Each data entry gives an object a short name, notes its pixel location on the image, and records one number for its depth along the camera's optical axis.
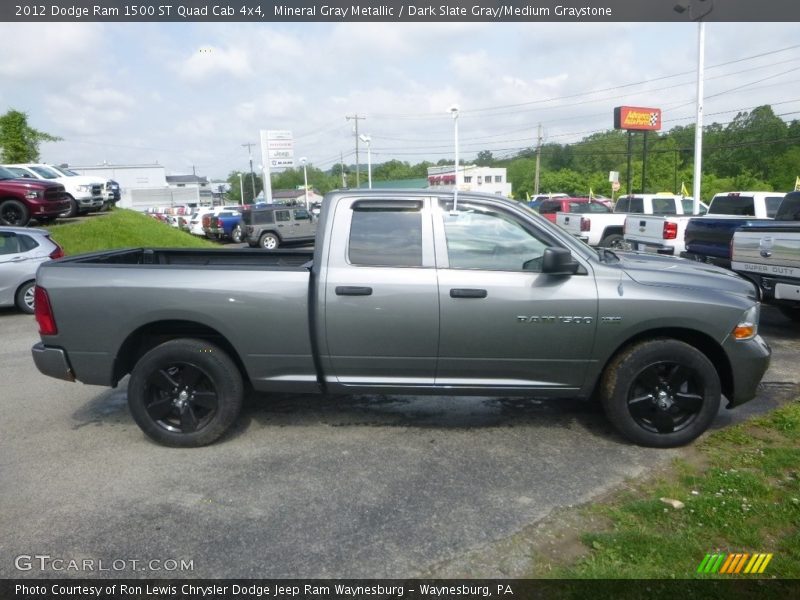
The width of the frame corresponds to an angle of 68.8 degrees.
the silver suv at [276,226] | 24.48
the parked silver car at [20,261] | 10.12
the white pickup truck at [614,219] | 17.14
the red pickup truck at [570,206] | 19.70
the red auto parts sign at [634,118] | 39.06
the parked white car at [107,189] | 22.20
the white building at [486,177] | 83.13
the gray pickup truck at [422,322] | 4.16
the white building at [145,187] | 75.31
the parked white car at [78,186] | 20.12
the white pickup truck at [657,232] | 12.67
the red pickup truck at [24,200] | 15.02
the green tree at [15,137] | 28.94
